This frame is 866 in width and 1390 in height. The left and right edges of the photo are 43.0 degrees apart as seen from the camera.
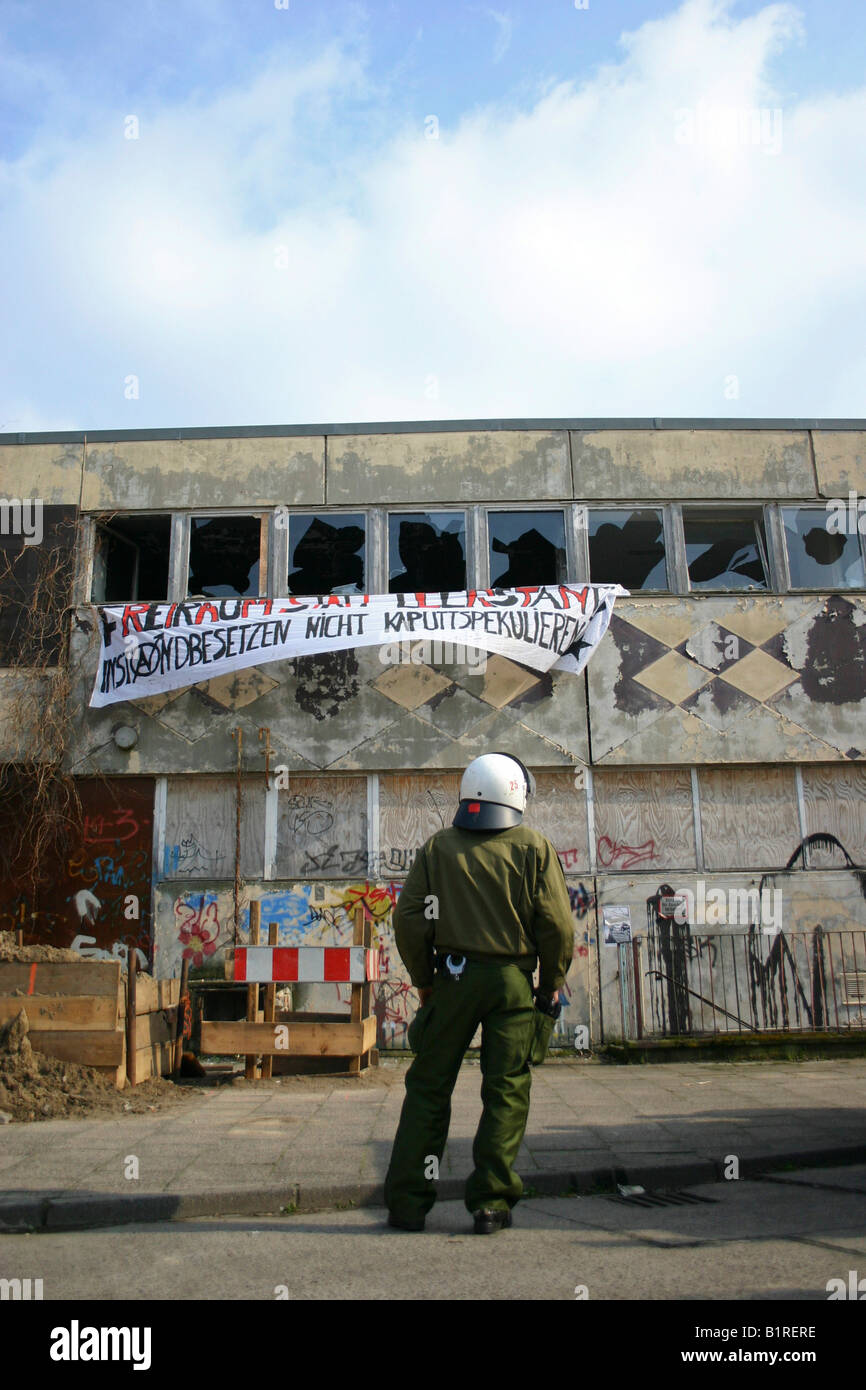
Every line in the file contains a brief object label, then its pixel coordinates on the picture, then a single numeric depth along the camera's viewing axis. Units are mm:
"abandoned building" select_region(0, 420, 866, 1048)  12453
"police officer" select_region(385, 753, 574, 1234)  4770
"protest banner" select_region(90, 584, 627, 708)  12625
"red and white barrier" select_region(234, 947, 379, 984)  9711
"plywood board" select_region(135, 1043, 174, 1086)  9078
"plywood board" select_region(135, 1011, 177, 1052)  9125
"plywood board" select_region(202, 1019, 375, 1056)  9680
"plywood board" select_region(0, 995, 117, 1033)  8664
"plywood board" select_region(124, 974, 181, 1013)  9141
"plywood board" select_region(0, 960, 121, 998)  8820
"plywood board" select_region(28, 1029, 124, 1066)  8594
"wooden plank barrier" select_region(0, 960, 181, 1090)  8602
